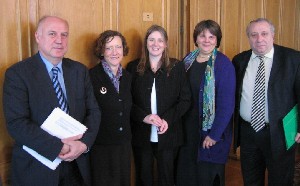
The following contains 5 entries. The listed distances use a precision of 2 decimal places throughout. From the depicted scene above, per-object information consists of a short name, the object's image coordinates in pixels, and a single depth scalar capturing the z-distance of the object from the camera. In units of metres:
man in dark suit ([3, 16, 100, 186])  1.92
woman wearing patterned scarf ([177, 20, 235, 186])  2.70
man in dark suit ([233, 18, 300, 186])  2.54
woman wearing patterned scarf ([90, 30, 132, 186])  2.47
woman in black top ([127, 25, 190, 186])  2.68
